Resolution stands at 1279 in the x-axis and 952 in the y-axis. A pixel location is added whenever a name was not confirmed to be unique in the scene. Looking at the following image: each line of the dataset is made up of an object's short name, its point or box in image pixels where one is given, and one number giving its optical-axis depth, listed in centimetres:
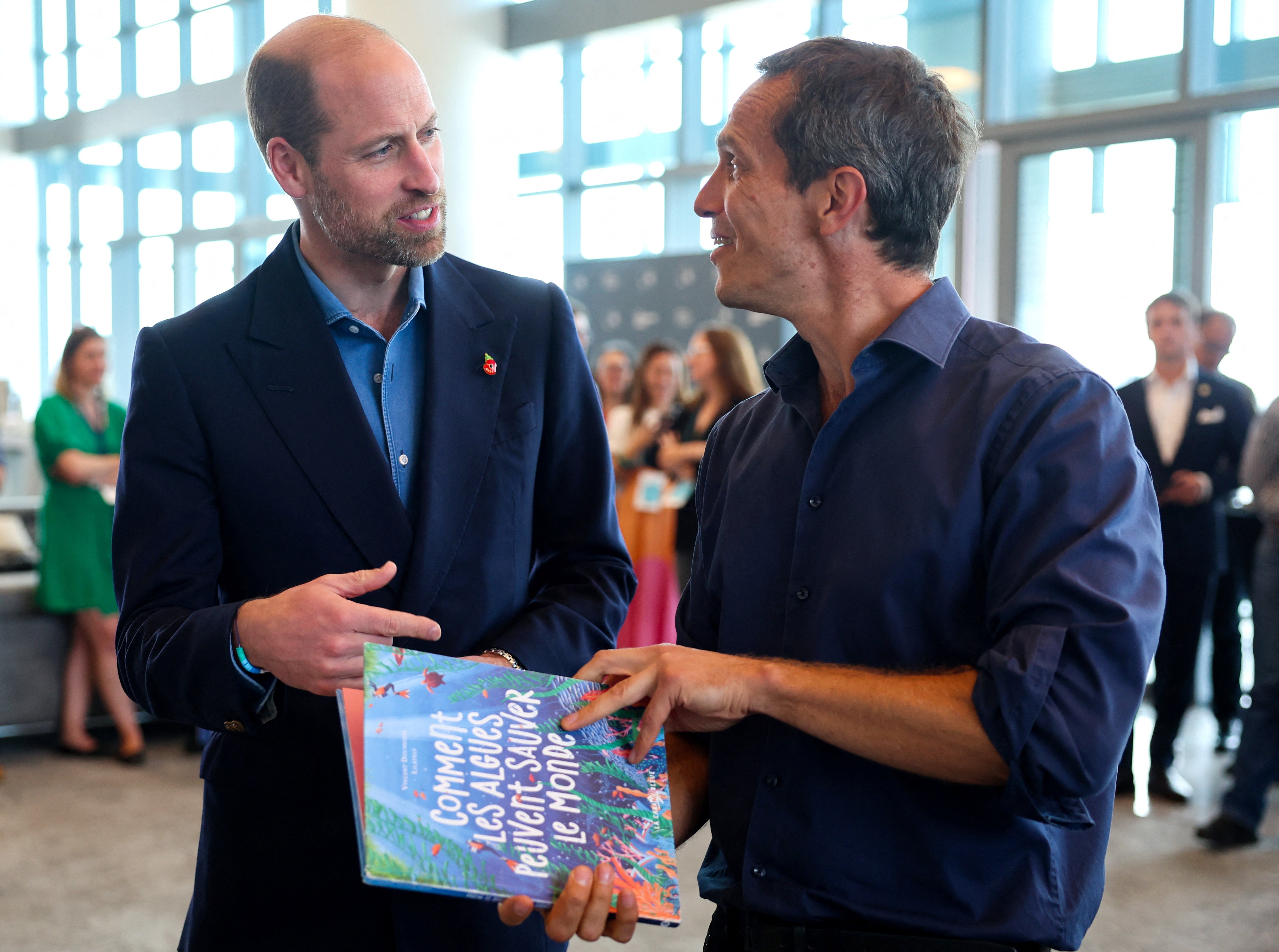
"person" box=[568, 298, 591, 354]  695
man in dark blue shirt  109
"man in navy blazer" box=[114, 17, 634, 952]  145
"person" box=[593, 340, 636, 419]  664
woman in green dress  496
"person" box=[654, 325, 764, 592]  541
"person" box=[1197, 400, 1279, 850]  401
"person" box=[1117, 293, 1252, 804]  459
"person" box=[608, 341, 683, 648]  569
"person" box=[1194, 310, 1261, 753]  510
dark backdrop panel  839
